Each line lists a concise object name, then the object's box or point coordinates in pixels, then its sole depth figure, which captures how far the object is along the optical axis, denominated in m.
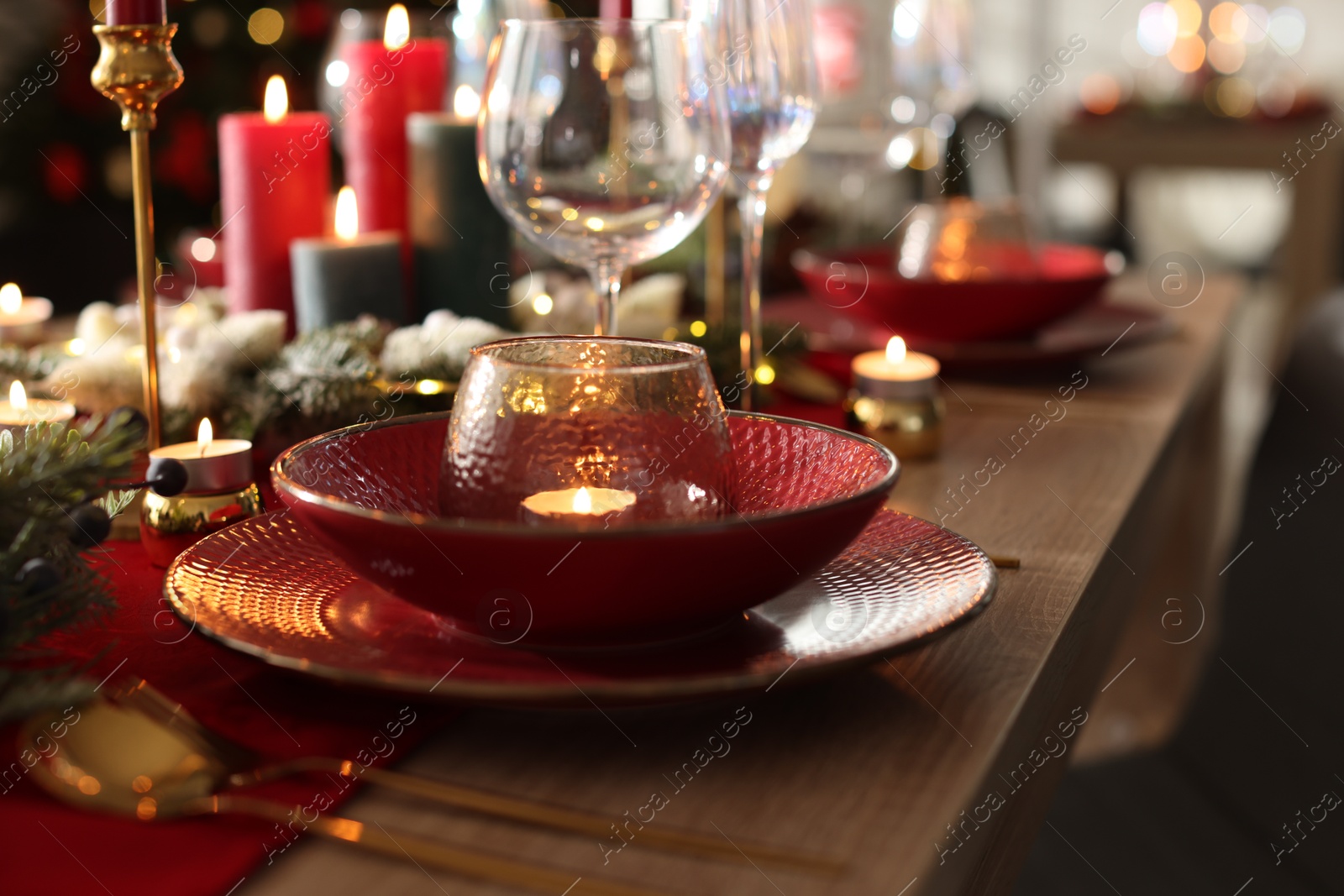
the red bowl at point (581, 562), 0.36
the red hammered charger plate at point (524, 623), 0.36
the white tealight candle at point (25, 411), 0.56
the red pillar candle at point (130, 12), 0.55
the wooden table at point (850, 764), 0.32
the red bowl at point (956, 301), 0.92
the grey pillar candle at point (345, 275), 0.80
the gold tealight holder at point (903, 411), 0.74
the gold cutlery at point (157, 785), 0.32
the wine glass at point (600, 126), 0.64
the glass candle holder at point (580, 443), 0.41
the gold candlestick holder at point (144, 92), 0.56
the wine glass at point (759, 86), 0.74
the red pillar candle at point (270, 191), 0.83
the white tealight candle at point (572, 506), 0.41
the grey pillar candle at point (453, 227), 0.87
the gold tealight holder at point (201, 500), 0.54
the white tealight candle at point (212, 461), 0.55
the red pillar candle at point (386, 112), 0.92
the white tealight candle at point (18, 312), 0.86
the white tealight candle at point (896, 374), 0.75
